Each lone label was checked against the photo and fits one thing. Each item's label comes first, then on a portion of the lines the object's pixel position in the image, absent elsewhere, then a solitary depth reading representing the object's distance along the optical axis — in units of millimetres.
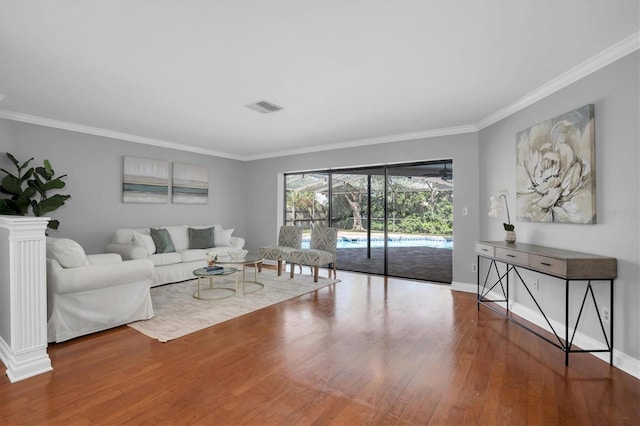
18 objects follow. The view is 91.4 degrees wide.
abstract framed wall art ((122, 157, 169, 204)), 5453
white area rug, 3232
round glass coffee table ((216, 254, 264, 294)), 4484
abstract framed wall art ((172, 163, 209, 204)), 6184
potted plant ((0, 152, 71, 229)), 4051
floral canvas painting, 2779
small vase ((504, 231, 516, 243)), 3582
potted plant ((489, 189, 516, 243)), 3615
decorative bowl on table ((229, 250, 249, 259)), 4847
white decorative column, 2318
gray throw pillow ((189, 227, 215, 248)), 5770
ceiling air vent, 3840
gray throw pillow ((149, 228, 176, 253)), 5188
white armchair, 2820
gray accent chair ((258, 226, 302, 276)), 5641
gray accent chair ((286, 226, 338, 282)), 5312
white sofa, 4770
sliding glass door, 5613
